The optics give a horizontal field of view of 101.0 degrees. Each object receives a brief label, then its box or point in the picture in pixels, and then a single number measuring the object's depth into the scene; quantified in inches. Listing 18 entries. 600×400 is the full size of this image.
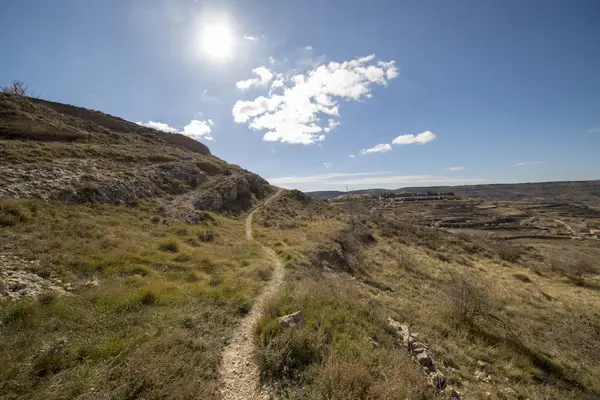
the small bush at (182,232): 733.0
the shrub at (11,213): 447.8
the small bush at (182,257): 517.4
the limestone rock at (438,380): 249.4
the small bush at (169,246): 568.5
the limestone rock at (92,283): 324.6
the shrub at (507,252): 1441.7
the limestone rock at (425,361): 281.6
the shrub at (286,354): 217.5
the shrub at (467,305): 472.1
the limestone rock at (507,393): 281.2
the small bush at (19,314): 220.2
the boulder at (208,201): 1196.5
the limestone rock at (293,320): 276.6
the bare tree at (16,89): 1977.1
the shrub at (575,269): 1116.5
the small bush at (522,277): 1038.4
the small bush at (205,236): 753.6
